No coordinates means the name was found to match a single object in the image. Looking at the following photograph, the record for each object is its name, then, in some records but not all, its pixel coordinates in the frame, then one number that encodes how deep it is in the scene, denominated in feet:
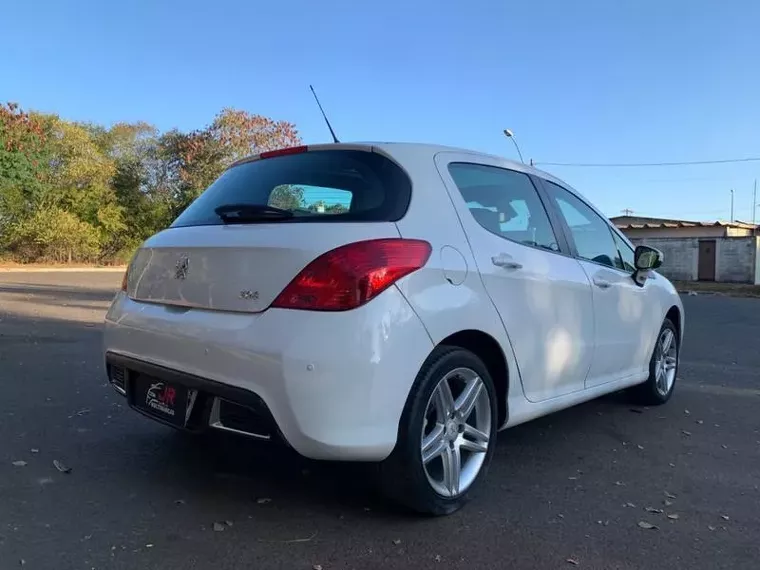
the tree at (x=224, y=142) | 118.83
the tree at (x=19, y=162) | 96.99
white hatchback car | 8.50
